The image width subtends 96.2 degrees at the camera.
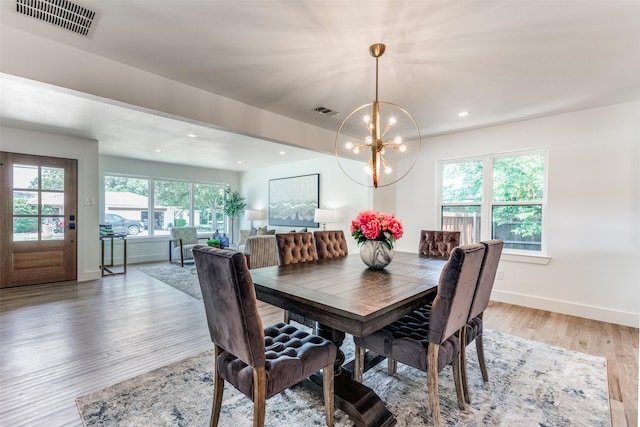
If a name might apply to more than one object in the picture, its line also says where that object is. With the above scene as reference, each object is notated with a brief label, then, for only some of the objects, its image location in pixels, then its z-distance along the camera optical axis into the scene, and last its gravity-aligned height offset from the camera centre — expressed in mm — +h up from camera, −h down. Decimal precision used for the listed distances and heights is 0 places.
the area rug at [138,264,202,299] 4679 -1242
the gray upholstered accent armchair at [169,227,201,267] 6715 -740
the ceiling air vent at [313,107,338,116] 3450 +1249
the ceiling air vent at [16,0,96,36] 1738 +1260
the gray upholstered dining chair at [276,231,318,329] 2657 -355
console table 5604 -1140
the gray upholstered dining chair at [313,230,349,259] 3043 -346
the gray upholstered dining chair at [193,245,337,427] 1363 -738
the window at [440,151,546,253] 3941 +206
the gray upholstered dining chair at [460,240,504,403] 1955 -650
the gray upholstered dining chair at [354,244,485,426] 1624 -783
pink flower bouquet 2359 -124
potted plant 8461 +272
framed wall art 6680 +310
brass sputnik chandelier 2391 +1046
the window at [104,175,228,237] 6879 +197
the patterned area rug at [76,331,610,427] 1787 -1294
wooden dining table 1477 -484
